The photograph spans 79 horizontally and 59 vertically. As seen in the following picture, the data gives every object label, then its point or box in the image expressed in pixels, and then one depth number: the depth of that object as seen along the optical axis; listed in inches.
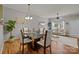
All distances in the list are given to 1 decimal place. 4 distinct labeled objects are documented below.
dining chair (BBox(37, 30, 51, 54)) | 76.8
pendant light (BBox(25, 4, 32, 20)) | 74.8
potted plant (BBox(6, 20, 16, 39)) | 72.5
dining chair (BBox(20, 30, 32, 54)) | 78.0
